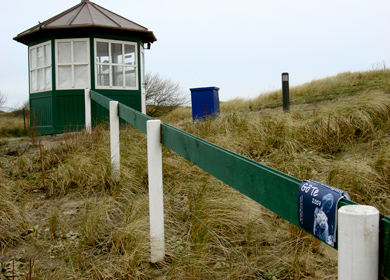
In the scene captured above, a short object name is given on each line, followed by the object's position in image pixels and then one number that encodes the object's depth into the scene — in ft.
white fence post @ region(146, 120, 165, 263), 10.46
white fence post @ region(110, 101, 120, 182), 16.65
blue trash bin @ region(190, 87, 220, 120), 36.94
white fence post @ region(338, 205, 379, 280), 3.64
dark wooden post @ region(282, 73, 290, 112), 34.96
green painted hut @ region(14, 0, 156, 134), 38.40
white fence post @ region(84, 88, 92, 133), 27.55
